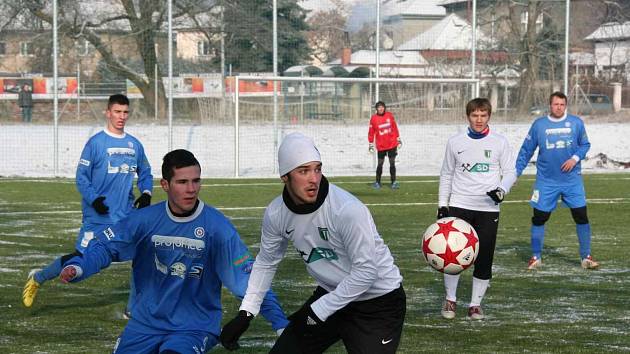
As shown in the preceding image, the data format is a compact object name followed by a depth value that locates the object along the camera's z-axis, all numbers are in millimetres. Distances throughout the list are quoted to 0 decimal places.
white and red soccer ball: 16281
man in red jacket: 50094
